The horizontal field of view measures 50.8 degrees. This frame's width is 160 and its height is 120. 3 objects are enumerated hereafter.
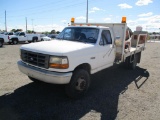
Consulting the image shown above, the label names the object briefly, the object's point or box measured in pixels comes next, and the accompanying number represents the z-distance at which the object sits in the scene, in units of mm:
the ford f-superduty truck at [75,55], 4121
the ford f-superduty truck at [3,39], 20331
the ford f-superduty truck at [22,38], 24336
